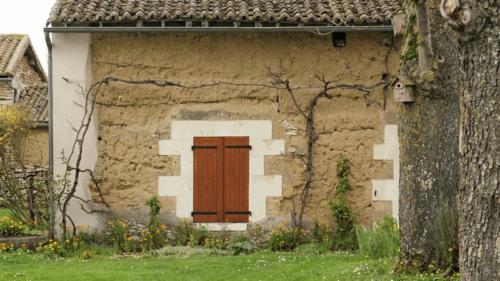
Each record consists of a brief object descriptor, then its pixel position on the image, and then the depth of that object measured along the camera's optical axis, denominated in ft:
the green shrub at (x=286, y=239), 37.99
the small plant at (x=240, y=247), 36.68
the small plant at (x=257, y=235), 38.68
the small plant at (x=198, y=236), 37.86
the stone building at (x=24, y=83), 78.79
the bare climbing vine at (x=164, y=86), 38.93
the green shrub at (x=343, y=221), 37.91
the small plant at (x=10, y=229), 38.32
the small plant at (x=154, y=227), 37.96
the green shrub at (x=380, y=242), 29.17
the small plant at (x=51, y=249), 36.17
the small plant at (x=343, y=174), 39.09
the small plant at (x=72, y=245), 36.76
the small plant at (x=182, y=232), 38.37
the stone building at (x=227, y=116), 39.22
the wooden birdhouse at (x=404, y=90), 24.95
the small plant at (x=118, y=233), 37.83
